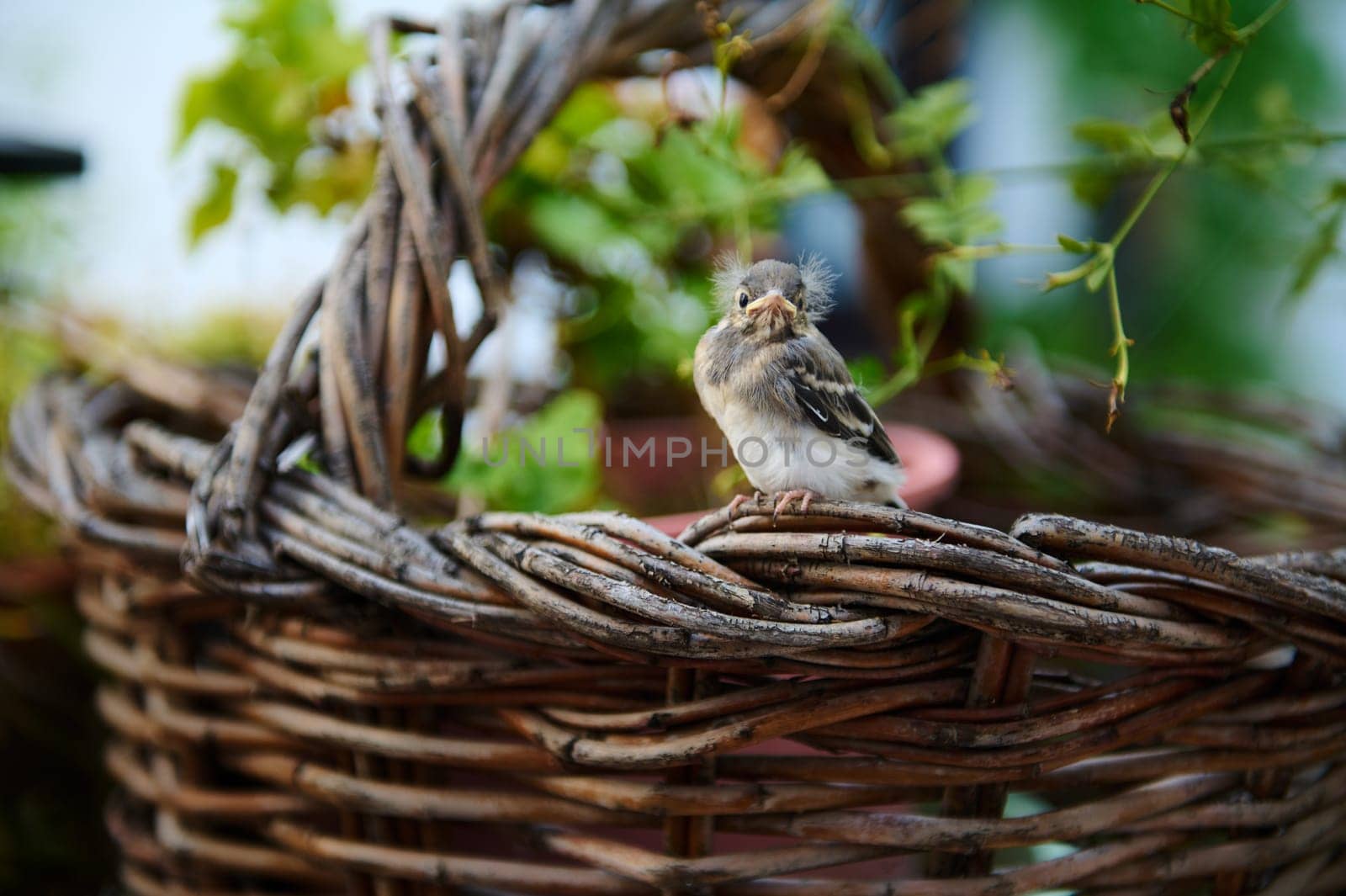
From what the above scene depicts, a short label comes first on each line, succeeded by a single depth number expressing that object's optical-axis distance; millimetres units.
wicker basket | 445
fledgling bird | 534
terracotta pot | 723
